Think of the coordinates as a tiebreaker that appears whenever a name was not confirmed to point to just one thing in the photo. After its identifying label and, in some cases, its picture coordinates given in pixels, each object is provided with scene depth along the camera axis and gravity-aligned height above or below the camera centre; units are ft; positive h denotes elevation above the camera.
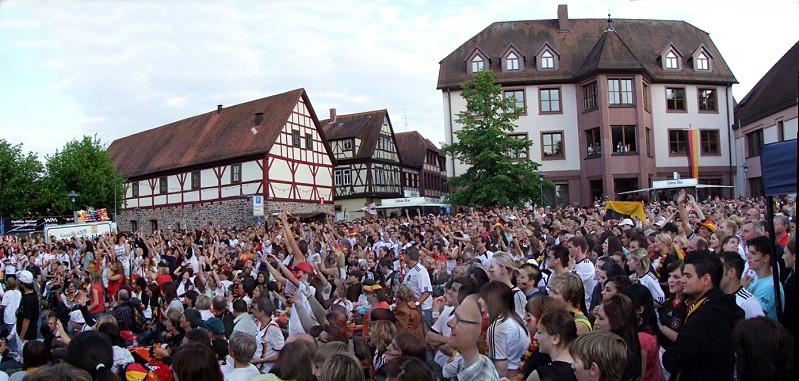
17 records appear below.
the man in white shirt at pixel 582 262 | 25.31 -2.23
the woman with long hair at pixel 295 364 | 15.28 -3.49
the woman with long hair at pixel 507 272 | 20.83 -2.06
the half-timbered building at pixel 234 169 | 131.75 +10.95
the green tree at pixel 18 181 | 146.82 +10.71
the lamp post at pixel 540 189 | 112.57 +3.24
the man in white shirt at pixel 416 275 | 31.09 -3.08
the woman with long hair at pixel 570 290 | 17.42 -2.27
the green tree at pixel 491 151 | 110.83 +10.22
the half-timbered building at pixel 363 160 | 171.01 +14.35
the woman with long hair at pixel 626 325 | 14.69 -2.76
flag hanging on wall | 134.27 +10.53
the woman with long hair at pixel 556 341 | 13.43 -2.86
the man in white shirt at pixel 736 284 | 16.47 -2.23
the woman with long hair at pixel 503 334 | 16.71 -3.24
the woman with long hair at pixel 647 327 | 15.49 -3.24
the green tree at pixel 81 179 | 148.25 +10.52
